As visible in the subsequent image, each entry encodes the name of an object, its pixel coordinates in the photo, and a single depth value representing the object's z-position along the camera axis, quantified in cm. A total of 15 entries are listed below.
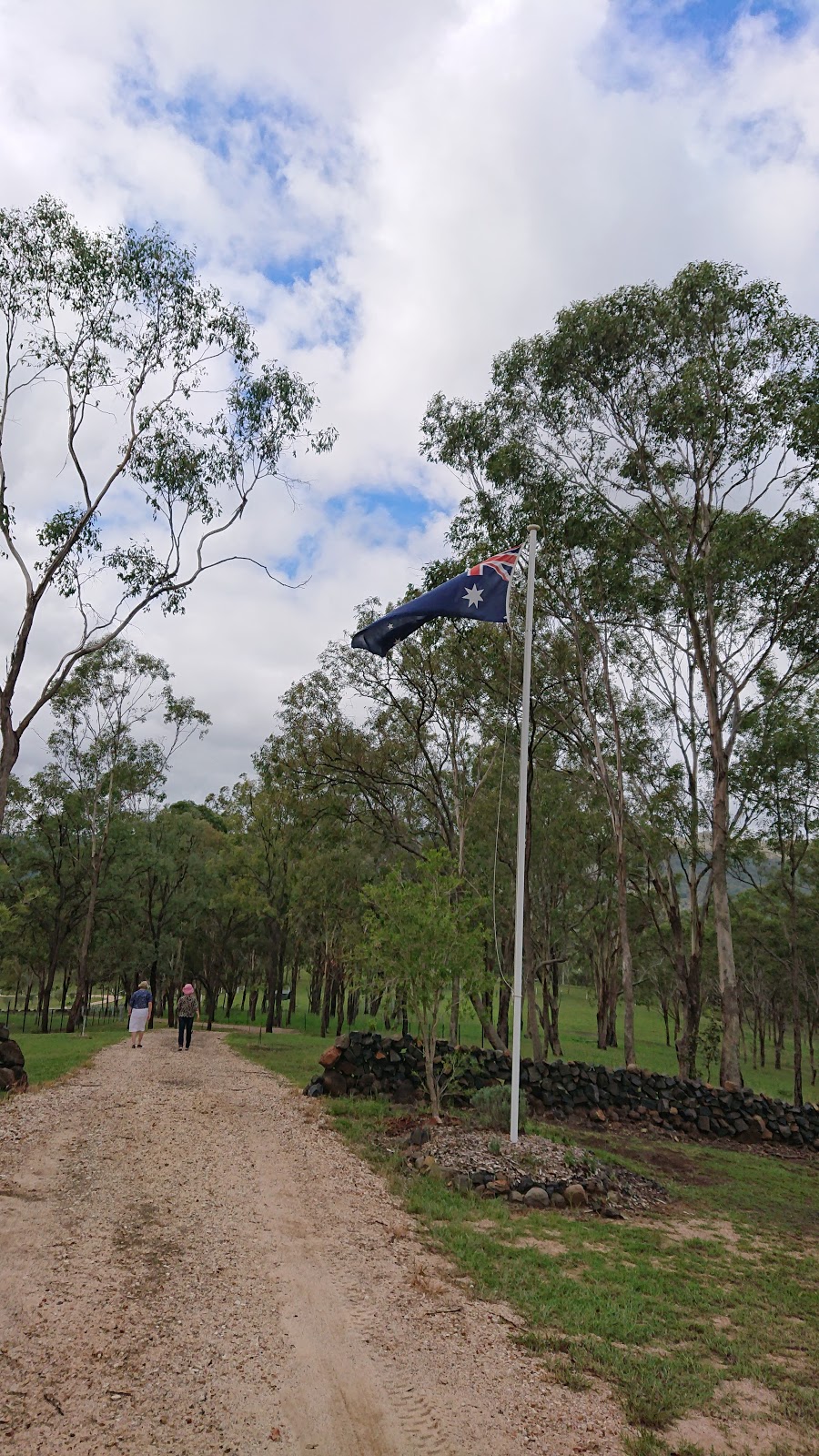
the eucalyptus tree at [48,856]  3481
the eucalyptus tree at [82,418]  1421
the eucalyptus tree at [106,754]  3123
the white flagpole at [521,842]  1043
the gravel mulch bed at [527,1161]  948
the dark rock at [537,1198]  890
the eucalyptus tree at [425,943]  1210
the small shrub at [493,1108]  1163
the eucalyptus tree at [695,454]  1761
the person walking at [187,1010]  2114
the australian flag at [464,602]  1131
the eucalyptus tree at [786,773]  2294
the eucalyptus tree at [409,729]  2223
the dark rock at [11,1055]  1328
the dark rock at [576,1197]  902
